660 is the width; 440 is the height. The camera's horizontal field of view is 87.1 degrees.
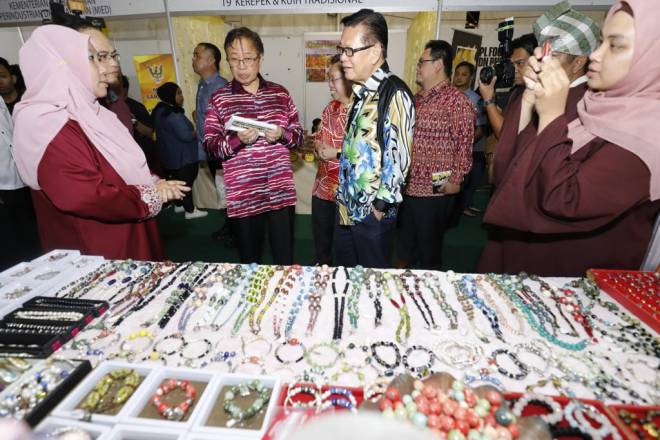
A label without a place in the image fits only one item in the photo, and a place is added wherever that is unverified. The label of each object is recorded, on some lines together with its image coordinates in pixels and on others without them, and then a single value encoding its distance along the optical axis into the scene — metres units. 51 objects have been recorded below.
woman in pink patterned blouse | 2.73
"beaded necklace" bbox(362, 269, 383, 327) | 1.37
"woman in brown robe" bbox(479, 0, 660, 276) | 1.27
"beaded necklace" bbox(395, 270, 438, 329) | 1.35
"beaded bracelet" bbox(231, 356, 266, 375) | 1.13
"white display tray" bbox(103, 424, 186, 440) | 0.83
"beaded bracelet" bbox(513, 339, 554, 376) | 1.13
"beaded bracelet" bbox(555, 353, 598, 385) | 1.09
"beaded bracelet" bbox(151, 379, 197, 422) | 0.90
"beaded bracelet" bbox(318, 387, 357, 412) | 0.96
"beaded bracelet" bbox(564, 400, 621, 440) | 0.86
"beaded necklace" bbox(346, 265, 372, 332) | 1.35
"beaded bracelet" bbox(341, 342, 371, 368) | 1.14
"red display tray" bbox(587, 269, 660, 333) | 1.32
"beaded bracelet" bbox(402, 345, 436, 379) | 1.11
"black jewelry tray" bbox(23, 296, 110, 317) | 1.33
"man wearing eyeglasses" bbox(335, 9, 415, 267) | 1.89
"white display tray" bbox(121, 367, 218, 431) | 0.85
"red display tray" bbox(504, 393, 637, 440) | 0.85
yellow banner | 5.64
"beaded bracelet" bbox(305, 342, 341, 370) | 1.13
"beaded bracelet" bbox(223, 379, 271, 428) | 0.90
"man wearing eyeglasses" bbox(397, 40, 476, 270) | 2.71
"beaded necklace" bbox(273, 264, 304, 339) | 1.32
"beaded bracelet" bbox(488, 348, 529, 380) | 1.10
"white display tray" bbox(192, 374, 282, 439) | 0.83
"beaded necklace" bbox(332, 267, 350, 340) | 1.29
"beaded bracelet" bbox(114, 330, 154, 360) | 1.18
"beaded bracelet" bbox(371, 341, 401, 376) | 1.12
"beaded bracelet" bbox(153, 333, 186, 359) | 1.19
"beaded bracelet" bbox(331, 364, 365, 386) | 1.08
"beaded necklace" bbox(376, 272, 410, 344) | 1.28
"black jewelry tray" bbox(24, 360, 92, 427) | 0.85
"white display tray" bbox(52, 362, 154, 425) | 0.86
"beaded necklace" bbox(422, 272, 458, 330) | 1.36
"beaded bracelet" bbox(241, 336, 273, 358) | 1.19
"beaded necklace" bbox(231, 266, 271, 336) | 1.34
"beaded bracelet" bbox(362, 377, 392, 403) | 0.98
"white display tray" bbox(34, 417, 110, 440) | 0.83
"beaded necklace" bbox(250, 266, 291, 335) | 1.32
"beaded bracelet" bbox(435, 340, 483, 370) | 1.15
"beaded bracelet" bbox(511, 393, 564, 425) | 0.90
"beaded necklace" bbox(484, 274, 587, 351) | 1.22
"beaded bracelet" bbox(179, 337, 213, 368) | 1.16
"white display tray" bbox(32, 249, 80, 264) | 1.65
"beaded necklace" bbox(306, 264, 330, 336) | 1.34
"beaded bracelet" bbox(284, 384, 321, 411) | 0.97
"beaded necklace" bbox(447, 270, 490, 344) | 1.29
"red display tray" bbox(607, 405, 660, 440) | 0.91
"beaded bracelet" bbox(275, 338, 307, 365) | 1.16
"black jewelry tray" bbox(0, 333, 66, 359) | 1.12
